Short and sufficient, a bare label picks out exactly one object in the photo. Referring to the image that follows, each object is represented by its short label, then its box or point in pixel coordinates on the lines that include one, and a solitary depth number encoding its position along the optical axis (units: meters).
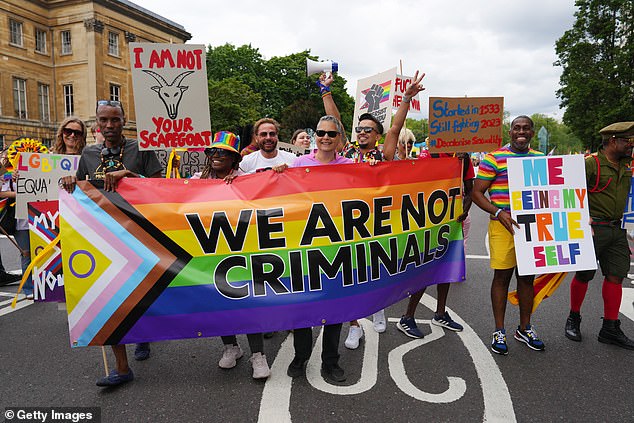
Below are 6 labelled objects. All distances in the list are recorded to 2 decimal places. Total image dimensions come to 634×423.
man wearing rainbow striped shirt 3.71
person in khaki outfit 3.83
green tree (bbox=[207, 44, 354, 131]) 43.19
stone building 32.38
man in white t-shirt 4.23
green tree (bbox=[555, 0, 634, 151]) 30.95
